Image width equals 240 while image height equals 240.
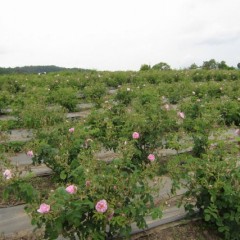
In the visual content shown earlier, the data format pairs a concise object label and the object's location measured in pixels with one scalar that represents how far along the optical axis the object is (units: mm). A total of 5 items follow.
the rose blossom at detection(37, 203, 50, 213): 1818
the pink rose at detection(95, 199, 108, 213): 1937
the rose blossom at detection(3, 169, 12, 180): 2119
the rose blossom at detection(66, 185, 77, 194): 1936
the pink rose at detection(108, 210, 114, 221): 2043
